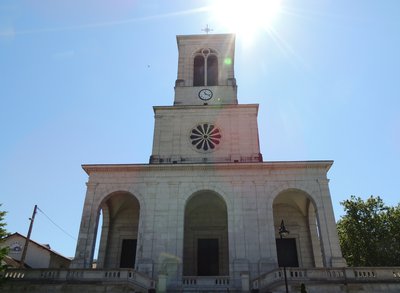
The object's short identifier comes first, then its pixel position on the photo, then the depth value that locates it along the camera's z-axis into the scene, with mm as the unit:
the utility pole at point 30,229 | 24003
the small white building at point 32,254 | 31800
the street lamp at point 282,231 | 15746
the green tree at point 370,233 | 30297
